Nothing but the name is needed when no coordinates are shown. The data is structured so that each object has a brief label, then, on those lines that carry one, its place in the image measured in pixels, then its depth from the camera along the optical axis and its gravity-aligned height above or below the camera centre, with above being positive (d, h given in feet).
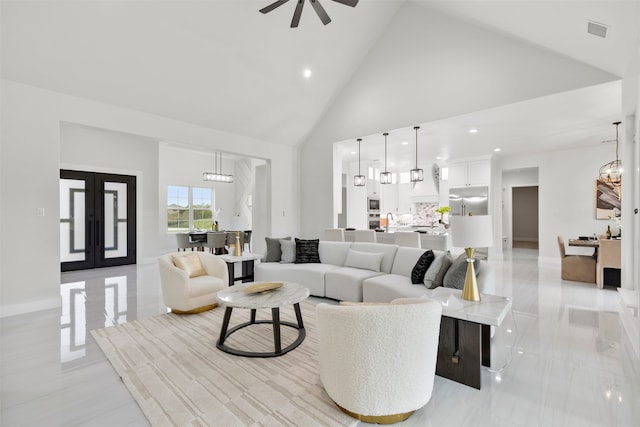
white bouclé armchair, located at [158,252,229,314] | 11.92 -2.72
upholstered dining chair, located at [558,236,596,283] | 17.87 -3.23
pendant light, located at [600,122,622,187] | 18.50 +2.79
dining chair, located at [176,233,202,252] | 25.16 -2.25
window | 32.12 +0.82
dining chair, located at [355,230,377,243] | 18.21 -1.29
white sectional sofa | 11.98 -2.69
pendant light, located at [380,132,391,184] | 20.20 +2.54
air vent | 9.83 +6.23
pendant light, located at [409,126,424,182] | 19.08 +2.53
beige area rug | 6.15 -4.08
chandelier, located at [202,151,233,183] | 28.68 +3.66
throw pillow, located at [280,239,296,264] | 16.31 -2.02
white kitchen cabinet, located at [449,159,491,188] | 27.66 +3.92
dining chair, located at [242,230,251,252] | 27.23 -2.00
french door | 21.68 -0.31
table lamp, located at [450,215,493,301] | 7.78 -0.59
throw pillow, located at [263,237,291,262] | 16.61 -2.00
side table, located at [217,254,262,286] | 15.64 -2.70
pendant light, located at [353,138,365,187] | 21.04 +2.42
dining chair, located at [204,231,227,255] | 23.62 -1.97
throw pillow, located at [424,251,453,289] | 10.74 -2.05
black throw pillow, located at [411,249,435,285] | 11.53 -2.05
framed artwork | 22.95 +1.08
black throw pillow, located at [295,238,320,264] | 16.16 -2.01
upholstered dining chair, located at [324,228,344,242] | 19.80 -1.34
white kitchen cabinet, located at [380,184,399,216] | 32.24 +1.75
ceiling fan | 10.86 +7.92
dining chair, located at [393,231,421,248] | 16.39 -1.34
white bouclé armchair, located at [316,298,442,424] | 5.68 -2.73
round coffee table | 8.64 -2.53
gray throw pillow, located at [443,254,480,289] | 9.72 -1.96
